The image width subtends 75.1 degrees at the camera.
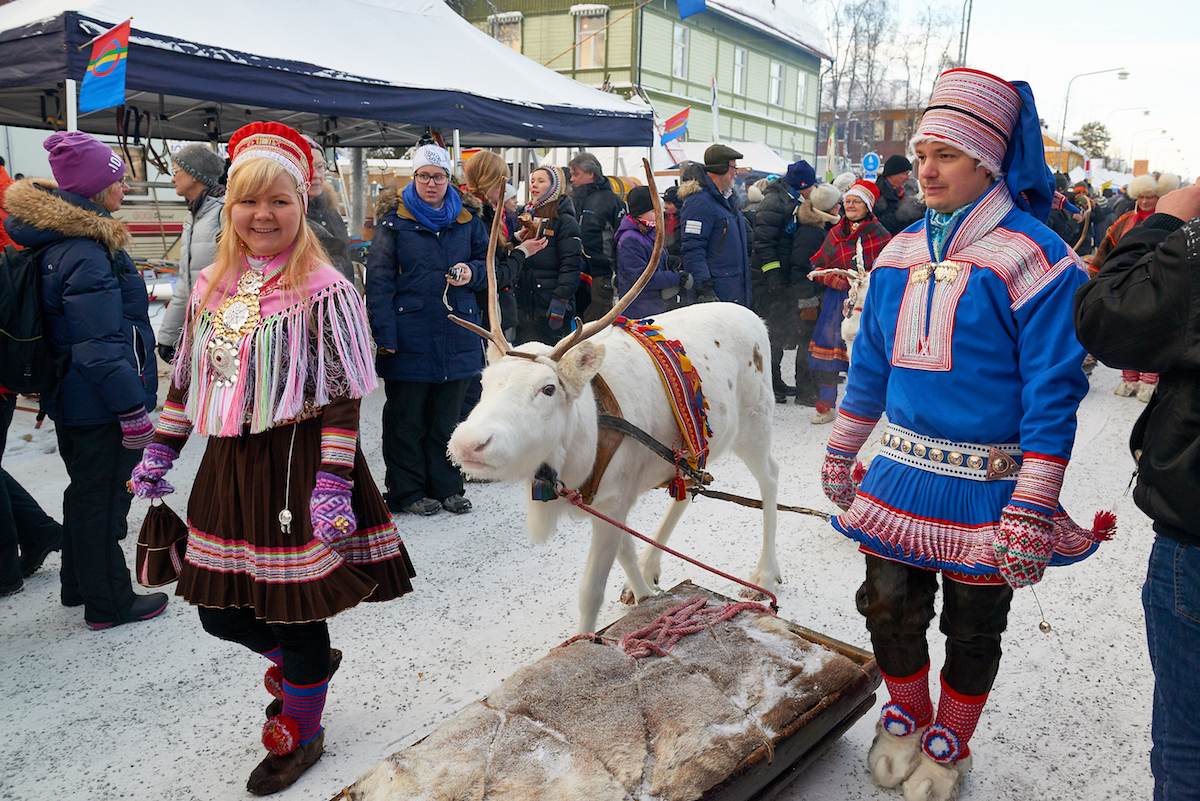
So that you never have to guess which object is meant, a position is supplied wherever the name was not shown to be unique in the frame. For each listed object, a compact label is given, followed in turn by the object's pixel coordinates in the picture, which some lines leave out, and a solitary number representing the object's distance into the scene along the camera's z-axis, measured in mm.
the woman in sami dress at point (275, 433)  2404
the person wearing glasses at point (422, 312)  4742
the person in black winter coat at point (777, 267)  8062
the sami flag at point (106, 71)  4930
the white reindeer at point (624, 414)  2590
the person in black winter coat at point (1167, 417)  1586
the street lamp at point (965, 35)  25156
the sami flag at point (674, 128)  13234
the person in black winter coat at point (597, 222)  7534
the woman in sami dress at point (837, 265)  7051
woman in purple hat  3465
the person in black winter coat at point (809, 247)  7719
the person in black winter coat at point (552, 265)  6520
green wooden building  27203
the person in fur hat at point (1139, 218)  7570
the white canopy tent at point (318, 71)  5305
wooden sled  2027
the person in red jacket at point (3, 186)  4684
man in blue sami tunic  2061
